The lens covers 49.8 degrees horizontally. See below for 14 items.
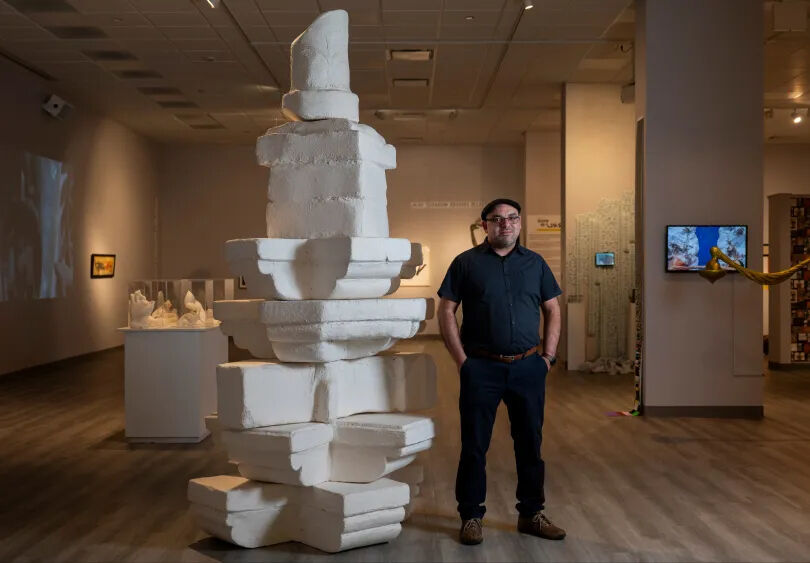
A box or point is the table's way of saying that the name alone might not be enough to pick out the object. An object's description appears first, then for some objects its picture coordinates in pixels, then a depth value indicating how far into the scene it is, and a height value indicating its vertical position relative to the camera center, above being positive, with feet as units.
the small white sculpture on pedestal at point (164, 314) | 24.79 -0.86
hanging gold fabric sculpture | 25.57 +0.32
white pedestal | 24.02 -2.78
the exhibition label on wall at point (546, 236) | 52.39 +2.84
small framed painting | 48.88 +1.05
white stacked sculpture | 14.44 -1.14
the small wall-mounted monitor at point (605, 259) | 41.37 +1.14
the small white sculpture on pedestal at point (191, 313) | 24.84 -0.84
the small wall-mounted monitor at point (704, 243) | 27.71 +1.27
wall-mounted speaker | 42.11 +8.67
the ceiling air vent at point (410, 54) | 35.86 +9.51
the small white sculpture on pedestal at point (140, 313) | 24.61 -0.83
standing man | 14.47 -1.09
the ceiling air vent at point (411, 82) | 41.16 +9.56
